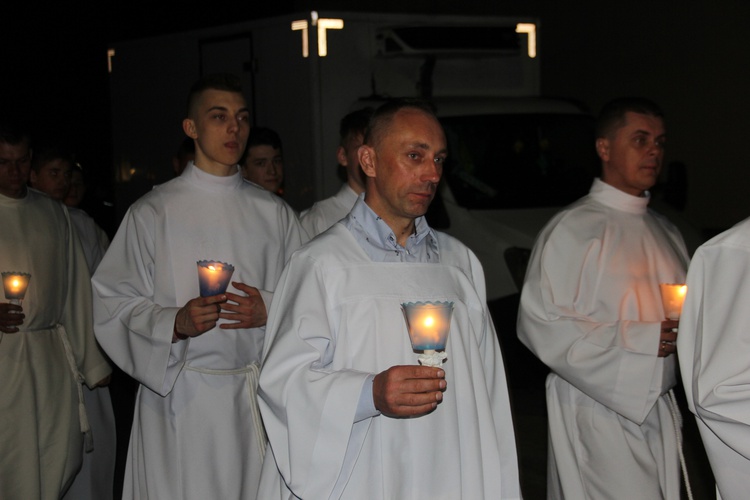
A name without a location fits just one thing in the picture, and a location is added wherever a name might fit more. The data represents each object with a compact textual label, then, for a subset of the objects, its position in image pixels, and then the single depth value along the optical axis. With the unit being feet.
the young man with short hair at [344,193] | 23.74
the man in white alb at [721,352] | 12.50
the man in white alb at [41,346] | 20.12
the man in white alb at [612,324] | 17.79
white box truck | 35.24
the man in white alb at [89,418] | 22.68
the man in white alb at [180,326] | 17.89
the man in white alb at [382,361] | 12.32
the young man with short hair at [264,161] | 26.20
